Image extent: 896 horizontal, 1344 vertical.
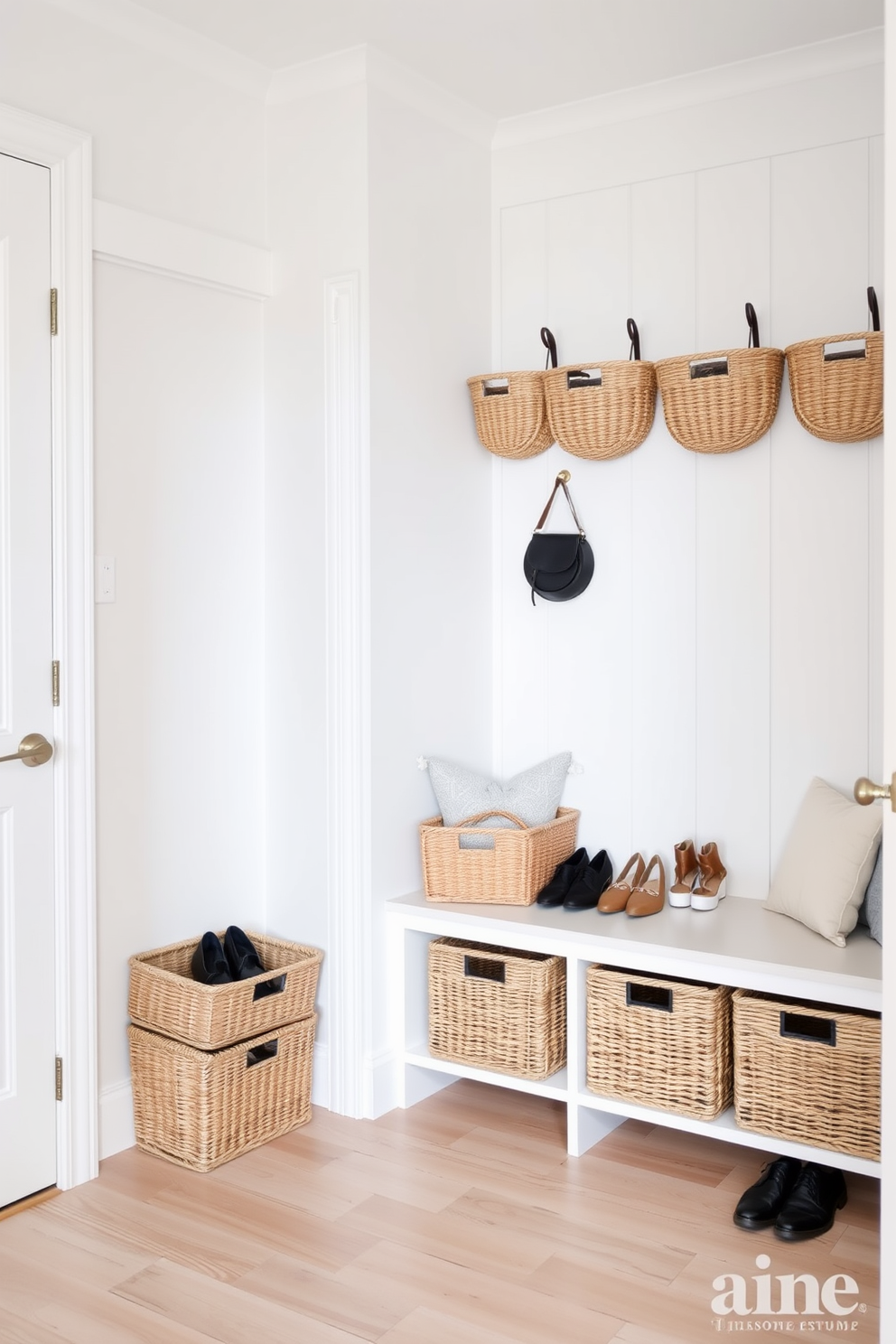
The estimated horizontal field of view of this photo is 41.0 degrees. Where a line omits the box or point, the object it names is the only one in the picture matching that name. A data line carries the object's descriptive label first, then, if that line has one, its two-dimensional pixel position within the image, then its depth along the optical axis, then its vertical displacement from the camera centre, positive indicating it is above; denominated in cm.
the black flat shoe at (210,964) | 281 -74
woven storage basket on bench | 300 -54
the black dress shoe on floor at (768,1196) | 242 -112
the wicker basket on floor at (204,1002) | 266 -80
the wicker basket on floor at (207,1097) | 267 -102
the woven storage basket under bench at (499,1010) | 288 -88
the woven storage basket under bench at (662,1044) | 264 -89
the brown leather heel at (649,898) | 291 -61
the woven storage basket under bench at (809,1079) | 245 -90
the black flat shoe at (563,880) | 300 -59
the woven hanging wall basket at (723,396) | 283 +61
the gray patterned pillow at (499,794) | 310 -37
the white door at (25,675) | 247 -5
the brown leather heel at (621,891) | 293 -60
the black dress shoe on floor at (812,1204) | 237 -112
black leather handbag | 321 +23
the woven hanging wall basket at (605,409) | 302 +62
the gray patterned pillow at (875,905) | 258 -55
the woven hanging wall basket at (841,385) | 266 +60
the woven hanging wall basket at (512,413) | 317 +64
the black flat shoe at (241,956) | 289 -74
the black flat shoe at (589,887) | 296 -59
